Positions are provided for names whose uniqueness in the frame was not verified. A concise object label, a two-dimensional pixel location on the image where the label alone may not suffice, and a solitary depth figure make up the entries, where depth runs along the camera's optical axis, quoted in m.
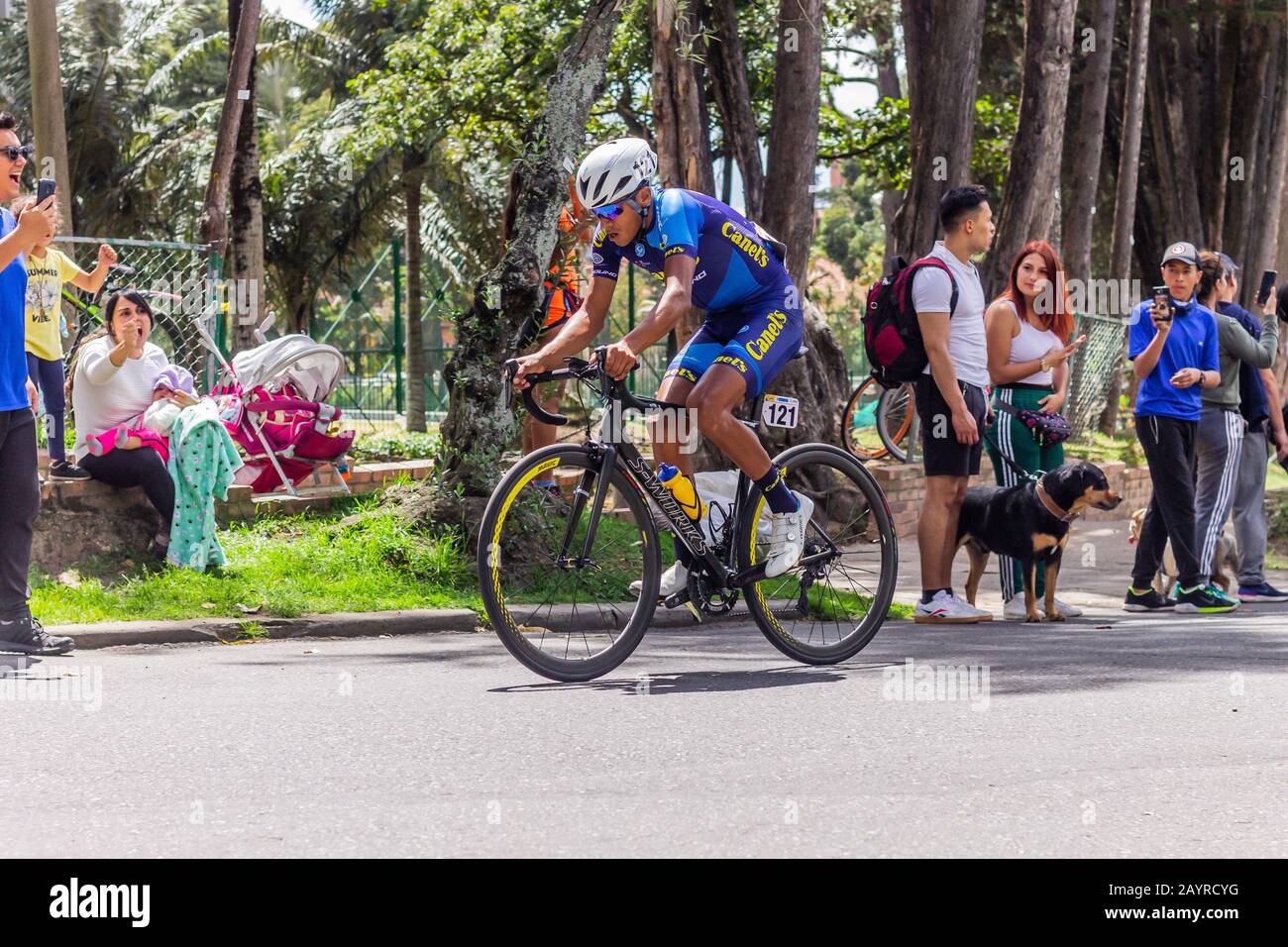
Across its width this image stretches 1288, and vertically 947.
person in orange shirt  9.62
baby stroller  10.25
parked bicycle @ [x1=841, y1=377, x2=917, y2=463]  14.29
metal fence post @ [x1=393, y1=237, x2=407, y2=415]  23.41
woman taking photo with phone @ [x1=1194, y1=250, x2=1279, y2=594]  9.66
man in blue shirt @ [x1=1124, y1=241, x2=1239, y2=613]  9.22
